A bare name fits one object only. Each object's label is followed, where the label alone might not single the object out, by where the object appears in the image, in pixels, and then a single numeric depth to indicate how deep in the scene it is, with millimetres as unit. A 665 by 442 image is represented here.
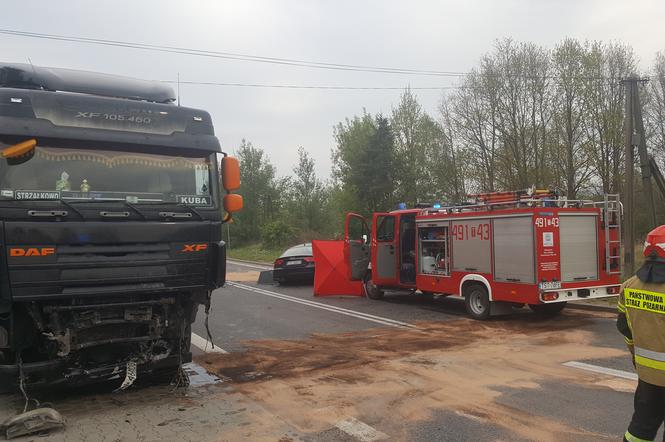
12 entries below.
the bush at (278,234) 44156
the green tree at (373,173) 37125
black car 17562
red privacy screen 14508
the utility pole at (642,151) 13555
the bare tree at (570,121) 25875
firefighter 3090
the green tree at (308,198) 50281
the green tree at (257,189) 54594
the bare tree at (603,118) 25359
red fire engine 9422
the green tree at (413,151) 36875
